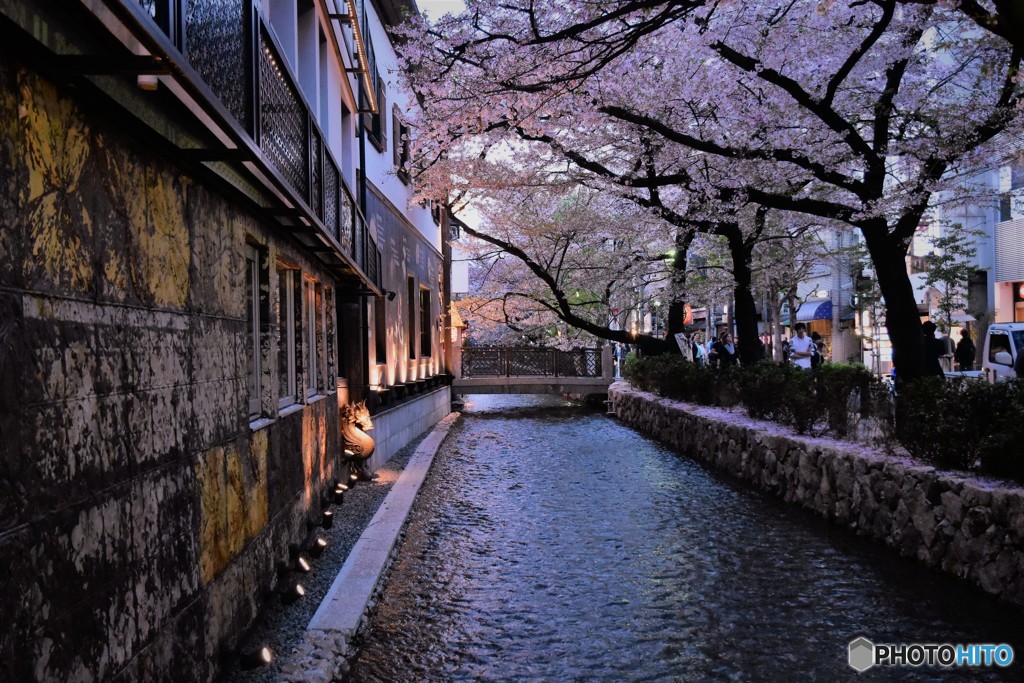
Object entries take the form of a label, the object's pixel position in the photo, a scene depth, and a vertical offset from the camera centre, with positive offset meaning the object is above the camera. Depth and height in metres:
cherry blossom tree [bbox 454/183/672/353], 25.05 +3.33
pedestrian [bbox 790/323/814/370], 20.36 -0.17
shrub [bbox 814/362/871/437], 10.96 -0.73
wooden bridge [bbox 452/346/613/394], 31.31 -0.85
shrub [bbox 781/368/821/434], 11.62 -0.87
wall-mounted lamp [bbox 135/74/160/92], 3.27 +1.07
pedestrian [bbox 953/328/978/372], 21.52 -0.35
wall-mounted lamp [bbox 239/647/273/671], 4.67 -1.69
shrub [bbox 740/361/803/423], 13.09 -0.79
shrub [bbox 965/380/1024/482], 6.73 -0.73
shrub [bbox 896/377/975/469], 7.55 -0.80
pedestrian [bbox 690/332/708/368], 31.61 -0.22
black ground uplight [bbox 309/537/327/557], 7.24 -1.68
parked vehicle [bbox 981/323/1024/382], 16.66 -0.20
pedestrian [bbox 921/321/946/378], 12.75 -0.19
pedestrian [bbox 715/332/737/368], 24.11 -0.31
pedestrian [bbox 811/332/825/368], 21.28 -0.21
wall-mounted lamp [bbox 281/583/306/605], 5.96 -1.71
